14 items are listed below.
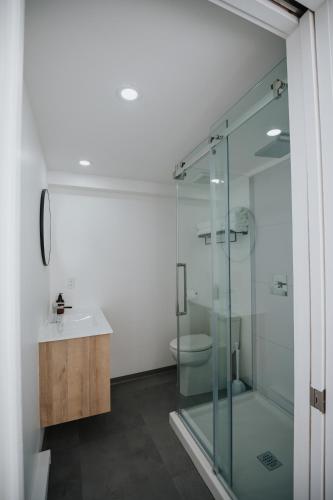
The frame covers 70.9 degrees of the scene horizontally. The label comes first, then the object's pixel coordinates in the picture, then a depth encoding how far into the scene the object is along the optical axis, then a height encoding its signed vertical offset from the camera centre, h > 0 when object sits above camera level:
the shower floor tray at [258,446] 1.04 -0.98
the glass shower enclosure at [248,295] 1.05 -0.22
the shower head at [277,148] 0.99 +0.50
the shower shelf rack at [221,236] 1.35 +0.12
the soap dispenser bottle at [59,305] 2.39 -0.50
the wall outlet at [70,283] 2.58 -0.29
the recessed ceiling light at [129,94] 1.31 +0.94
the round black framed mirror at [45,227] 1.80 +0.26
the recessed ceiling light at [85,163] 2.29 +0.94
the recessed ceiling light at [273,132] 1.05 +0.57
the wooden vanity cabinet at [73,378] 1.69 -0.91
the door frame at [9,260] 0.55 +0.00
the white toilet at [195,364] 1.78 -0.91
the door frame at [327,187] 0.71 +0.21
